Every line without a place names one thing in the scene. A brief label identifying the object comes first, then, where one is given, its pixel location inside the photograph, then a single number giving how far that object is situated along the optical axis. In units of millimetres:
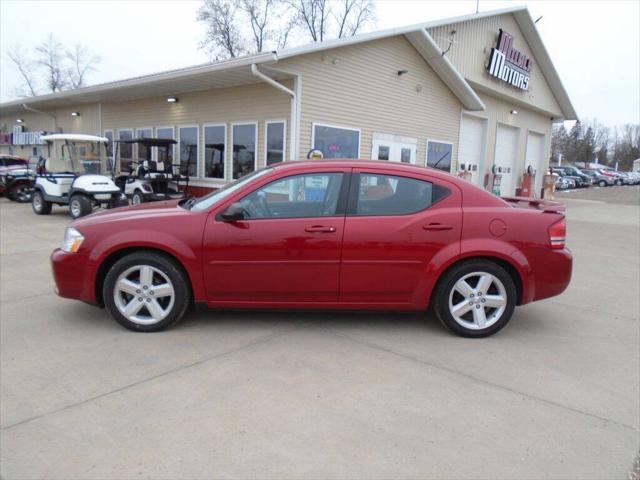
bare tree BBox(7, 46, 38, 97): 51312
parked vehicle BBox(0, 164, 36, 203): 15617
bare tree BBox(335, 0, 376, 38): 39281
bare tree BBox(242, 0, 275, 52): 38344
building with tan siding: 11492
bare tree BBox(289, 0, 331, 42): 38438
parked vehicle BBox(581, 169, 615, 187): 43250
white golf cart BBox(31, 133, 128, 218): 11344
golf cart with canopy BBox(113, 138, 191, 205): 12805
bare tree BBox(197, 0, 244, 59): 38438
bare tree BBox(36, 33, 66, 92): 51719
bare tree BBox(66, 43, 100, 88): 52375
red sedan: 4121
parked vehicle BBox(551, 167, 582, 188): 37544
